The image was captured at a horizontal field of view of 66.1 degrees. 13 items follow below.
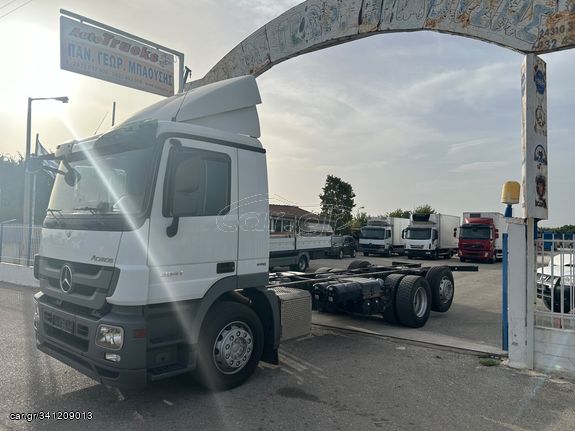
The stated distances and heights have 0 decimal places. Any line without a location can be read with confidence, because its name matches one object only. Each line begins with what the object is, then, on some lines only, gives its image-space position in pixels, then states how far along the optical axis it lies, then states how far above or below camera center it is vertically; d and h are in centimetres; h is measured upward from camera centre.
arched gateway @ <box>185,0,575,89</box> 593 +348
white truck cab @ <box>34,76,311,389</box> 424 -28
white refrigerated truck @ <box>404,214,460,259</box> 3052 -38
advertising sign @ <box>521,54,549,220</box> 612 +136
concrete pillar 604 -95
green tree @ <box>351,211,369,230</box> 4531 +99
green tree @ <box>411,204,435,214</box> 5942 +297
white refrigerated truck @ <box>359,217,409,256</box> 3269 -53
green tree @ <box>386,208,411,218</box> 5865 +234
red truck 2833 -35
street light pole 1365 +96
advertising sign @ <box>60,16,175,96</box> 868 +356
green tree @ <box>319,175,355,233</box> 4931 +394
